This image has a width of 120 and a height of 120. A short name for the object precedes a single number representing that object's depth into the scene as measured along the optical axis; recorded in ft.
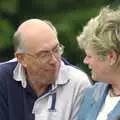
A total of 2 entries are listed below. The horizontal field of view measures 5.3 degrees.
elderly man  26.07
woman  24.31
